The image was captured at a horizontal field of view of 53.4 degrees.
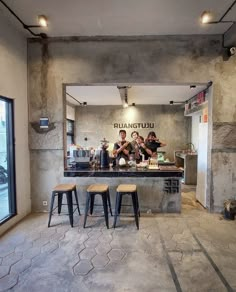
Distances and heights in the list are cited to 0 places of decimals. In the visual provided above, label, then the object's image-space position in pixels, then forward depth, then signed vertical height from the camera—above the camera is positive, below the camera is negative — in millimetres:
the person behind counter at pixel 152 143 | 5535 -93
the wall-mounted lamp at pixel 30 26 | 3272 +1820
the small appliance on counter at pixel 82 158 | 4445 -356
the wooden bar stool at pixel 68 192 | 3693 -834
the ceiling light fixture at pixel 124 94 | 6176 +1327
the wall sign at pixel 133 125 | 9664 +580
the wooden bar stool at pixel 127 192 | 3615 -877
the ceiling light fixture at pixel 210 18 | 3377 +1830
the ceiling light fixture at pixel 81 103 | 7830 +1417
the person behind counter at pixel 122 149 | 4734 -204
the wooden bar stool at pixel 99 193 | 3627 -838
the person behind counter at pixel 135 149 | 4862 -210
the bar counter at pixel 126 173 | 4203 -605
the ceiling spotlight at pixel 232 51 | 4023 +1515
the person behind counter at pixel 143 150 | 5054 -236
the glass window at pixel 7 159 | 3771 -319
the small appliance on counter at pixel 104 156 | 4532 -328
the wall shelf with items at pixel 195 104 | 6083 +1058
